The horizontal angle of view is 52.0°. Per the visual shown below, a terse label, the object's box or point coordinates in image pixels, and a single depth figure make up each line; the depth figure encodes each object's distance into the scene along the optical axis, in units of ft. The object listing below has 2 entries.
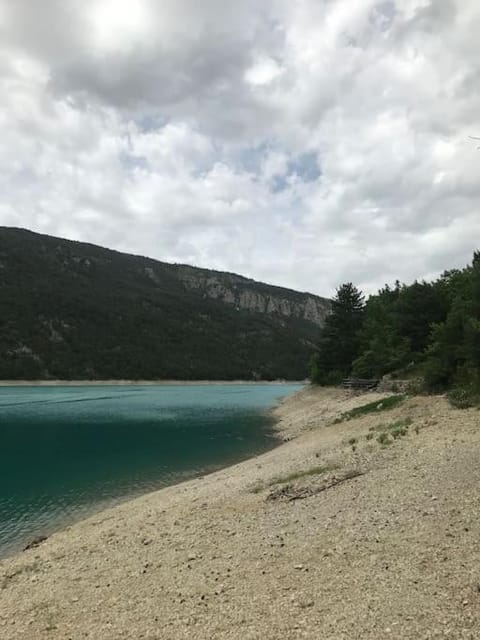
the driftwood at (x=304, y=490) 49.16
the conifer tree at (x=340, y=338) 204.95
